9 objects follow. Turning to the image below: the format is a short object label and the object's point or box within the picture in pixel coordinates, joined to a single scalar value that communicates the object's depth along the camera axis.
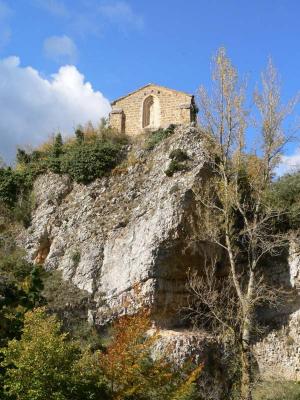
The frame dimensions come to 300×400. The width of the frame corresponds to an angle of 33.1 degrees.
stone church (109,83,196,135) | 31.61
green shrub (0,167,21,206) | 29.23
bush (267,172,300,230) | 23.56
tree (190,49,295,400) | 17.53
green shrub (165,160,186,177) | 25.34
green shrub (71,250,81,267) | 24.58
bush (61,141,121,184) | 28.38
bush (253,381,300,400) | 18.84
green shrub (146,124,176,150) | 28.69
